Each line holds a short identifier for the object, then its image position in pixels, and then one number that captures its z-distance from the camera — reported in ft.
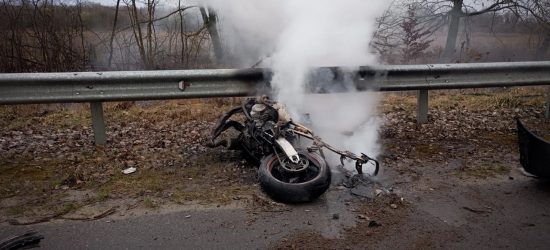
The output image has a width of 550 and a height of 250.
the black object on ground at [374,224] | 11.71
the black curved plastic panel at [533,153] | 13.61
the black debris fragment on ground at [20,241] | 9.93
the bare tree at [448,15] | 43.27
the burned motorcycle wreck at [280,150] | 13.08
